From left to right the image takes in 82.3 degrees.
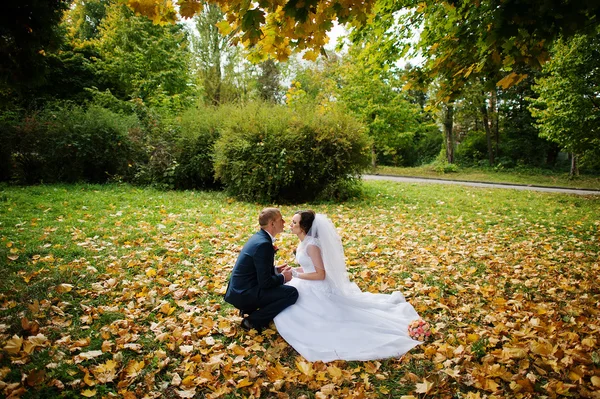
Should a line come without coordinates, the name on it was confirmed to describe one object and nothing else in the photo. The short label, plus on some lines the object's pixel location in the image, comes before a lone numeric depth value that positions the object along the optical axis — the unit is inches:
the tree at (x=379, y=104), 951.6
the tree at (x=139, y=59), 801.6
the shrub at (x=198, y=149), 514.3
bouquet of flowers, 136.9
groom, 140.8
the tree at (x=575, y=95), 544.4
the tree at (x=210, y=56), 981.8
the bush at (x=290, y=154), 422.9
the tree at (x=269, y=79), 1503.4
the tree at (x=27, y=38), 190.4
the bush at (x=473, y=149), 1206.9
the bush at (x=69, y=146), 441.4
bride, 130.3
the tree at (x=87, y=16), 1131.7
